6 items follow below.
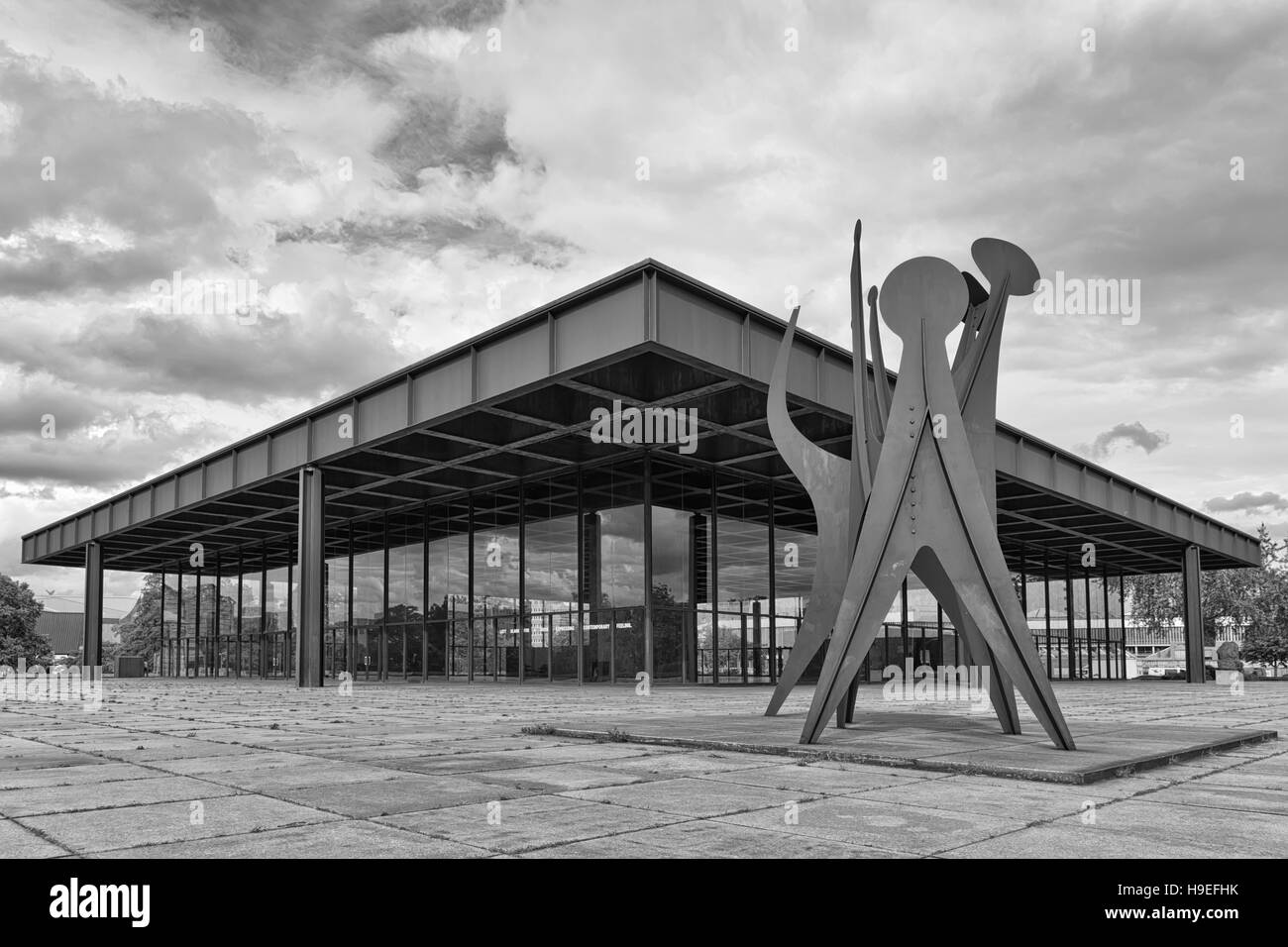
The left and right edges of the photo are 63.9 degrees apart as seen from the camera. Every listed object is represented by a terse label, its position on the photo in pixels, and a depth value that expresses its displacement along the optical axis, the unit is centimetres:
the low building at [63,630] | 10412
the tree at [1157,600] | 7738
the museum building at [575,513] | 2186
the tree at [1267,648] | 5812
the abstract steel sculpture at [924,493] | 922
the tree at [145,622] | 7419
